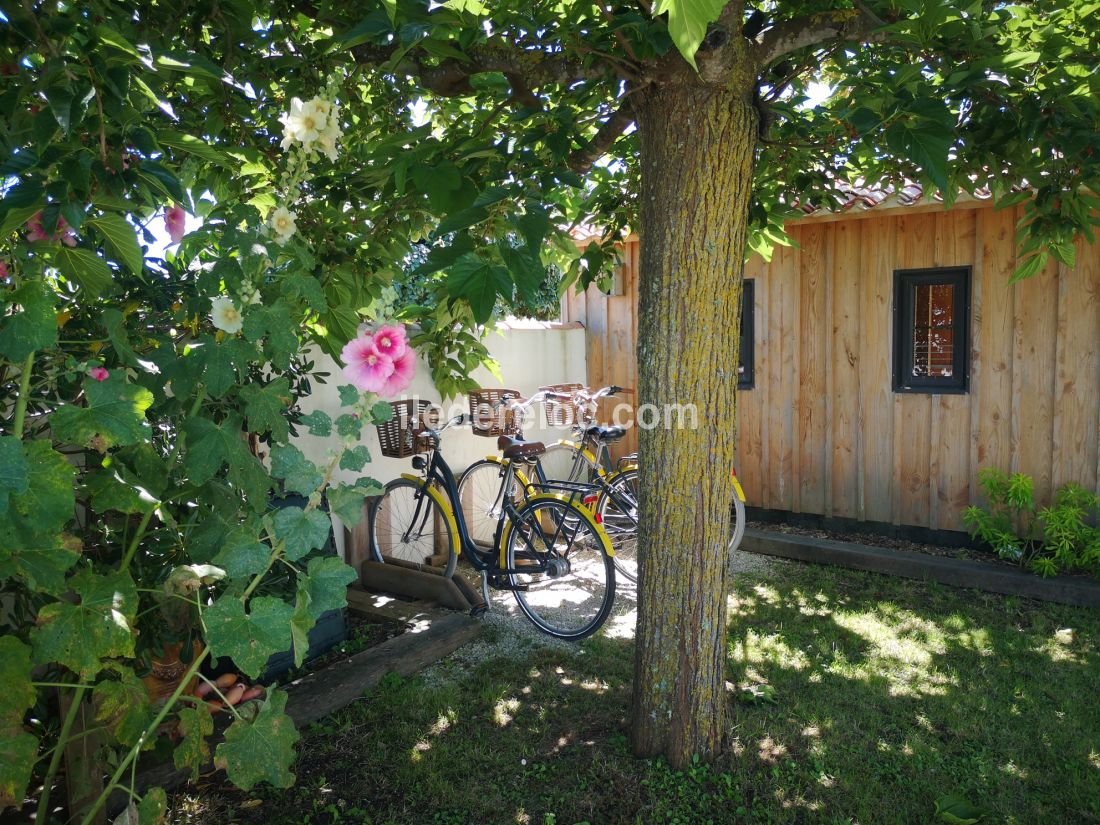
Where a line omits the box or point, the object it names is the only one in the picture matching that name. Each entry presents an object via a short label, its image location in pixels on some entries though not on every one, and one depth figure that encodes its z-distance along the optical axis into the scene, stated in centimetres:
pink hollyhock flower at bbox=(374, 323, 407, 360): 155
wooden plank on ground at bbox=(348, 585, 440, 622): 432
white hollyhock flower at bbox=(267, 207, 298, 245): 159
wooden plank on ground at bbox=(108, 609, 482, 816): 276
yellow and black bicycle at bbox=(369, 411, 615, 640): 443
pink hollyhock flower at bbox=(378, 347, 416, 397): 157
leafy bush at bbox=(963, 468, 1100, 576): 487
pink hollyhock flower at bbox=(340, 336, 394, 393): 154
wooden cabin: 523
